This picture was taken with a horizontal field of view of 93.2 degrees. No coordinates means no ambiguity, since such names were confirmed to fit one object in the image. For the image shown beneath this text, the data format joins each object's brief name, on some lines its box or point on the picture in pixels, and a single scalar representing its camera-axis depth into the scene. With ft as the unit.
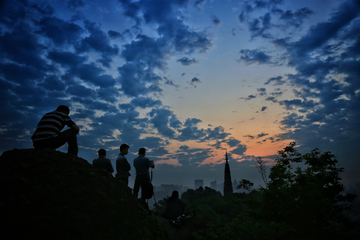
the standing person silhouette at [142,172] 23.84
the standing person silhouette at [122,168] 23.58
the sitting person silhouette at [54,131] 14.57
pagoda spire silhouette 245.18
